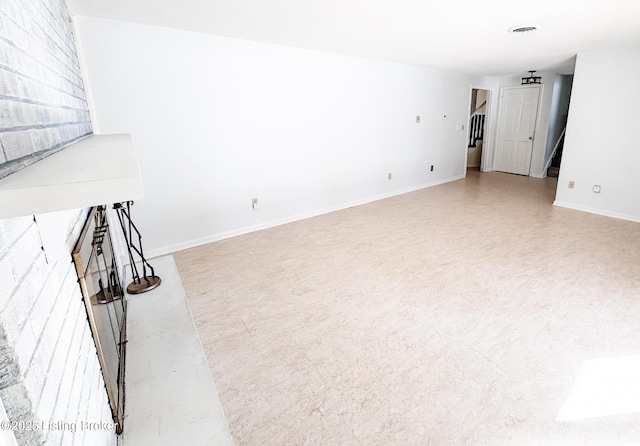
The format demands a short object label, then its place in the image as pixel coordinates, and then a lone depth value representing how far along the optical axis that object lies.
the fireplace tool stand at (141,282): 2.60
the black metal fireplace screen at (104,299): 1.31
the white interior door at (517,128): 7.03
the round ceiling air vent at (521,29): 3.21
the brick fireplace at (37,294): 0.66
